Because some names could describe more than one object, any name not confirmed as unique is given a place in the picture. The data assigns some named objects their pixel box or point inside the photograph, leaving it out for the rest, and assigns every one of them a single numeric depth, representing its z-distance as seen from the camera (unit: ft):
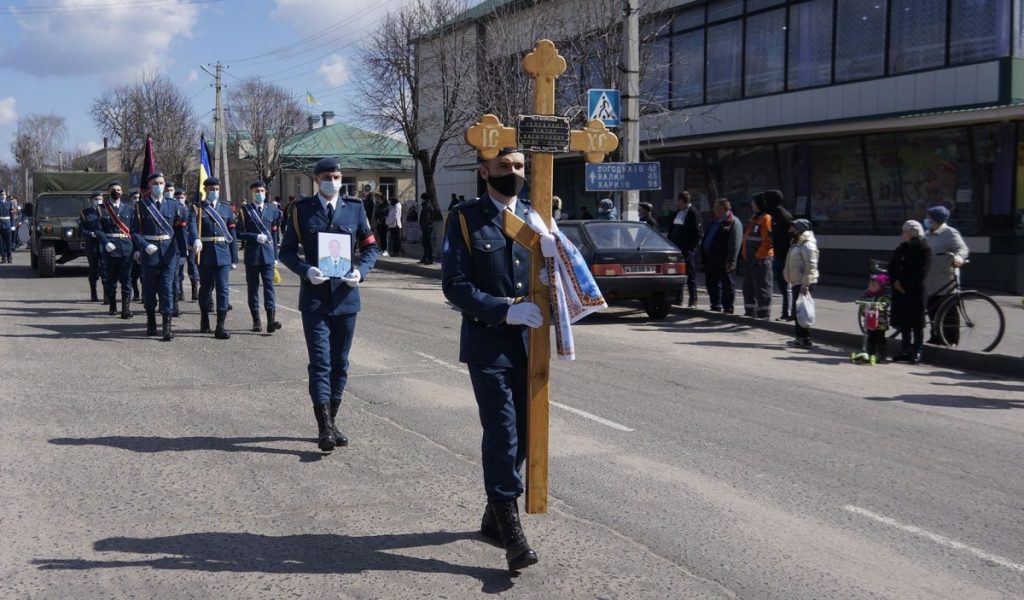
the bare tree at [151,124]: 180.69
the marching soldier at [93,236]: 50.44
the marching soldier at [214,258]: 40.81
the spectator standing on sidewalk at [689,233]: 55.77
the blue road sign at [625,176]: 54.39
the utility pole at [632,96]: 55.93
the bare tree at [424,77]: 96.43
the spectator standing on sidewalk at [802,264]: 41.81
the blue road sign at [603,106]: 52.29
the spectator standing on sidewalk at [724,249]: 51.06
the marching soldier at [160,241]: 40.55
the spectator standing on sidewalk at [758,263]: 47.62
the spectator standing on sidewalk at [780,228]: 47.21
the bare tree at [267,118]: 179.67
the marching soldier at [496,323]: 15.40
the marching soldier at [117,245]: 47.55
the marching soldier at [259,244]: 40.42
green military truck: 72.59
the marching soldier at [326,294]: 22.77
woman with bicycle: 39.45
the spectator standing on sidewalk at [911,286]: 37.73
